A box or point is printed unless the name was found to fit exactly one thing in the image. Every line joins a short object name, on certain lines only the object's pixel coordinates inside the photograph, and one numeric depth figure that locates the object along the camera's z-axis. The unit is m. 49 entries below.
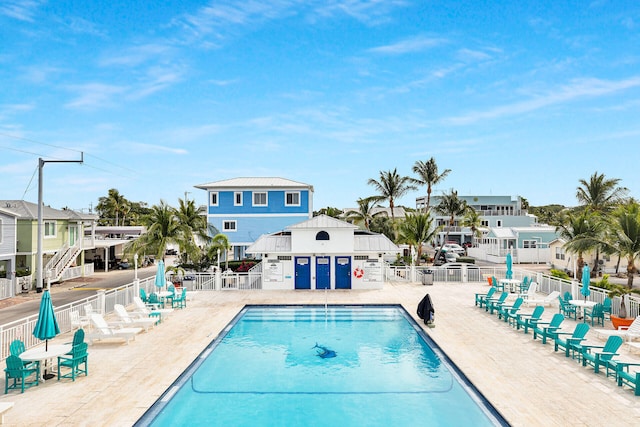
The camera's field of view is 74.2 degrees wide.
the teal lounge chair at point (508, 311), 16.09
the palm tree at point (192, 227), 30.25
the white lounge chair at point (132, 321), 15.13
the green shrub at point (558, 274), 23.70
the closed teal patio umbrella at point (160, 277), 19.34
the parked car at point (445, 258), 42.53
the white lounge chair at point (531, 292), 19.92
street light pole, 27.69
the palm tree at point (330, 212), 61.56
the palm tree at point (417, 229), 32.69
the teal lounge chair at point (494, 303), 17.59
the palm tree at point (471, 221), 49.62
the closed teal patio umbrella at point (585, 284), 16.17
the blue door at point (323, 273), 24.94
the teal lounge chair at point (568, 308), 17.06
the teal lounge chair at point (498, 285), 22.33
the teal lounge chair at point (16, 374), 9.46
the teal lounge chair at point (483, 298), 19.09
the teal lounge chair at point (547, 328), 13.20
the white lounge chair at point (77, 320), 14.40
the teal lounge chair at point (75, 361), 10.30
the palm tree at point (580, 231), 20.23
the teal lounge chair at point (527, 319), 14.48
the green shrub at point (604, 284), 18.75
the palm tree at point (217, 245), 30.75
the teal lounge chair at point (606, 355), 10.38
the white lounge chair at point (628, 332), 12.59
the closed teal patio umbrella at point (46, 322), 10.01
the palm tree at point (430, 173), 45.16
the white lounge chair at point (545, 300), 18.45
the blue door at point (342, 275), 25.00
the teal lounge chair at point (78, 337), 10.65
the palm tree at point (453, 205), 46.34
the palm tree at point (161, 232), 29.59
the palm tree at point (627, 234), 17.12
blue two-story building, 37.34
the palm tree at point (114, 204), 72.94
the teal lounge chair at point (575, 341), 11.62
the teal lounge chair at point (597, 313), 15.69
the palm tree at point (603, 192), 40.59
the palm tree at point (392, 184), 47.25
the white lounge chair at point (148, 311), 16.61
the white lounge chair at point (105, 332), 13.48
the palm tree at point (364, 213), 49.87
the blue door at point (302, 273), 25.03
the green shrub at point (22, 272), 28.30
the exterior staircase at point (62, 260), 31.69
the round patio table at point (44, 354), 9.84
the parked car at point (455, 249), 54.94
